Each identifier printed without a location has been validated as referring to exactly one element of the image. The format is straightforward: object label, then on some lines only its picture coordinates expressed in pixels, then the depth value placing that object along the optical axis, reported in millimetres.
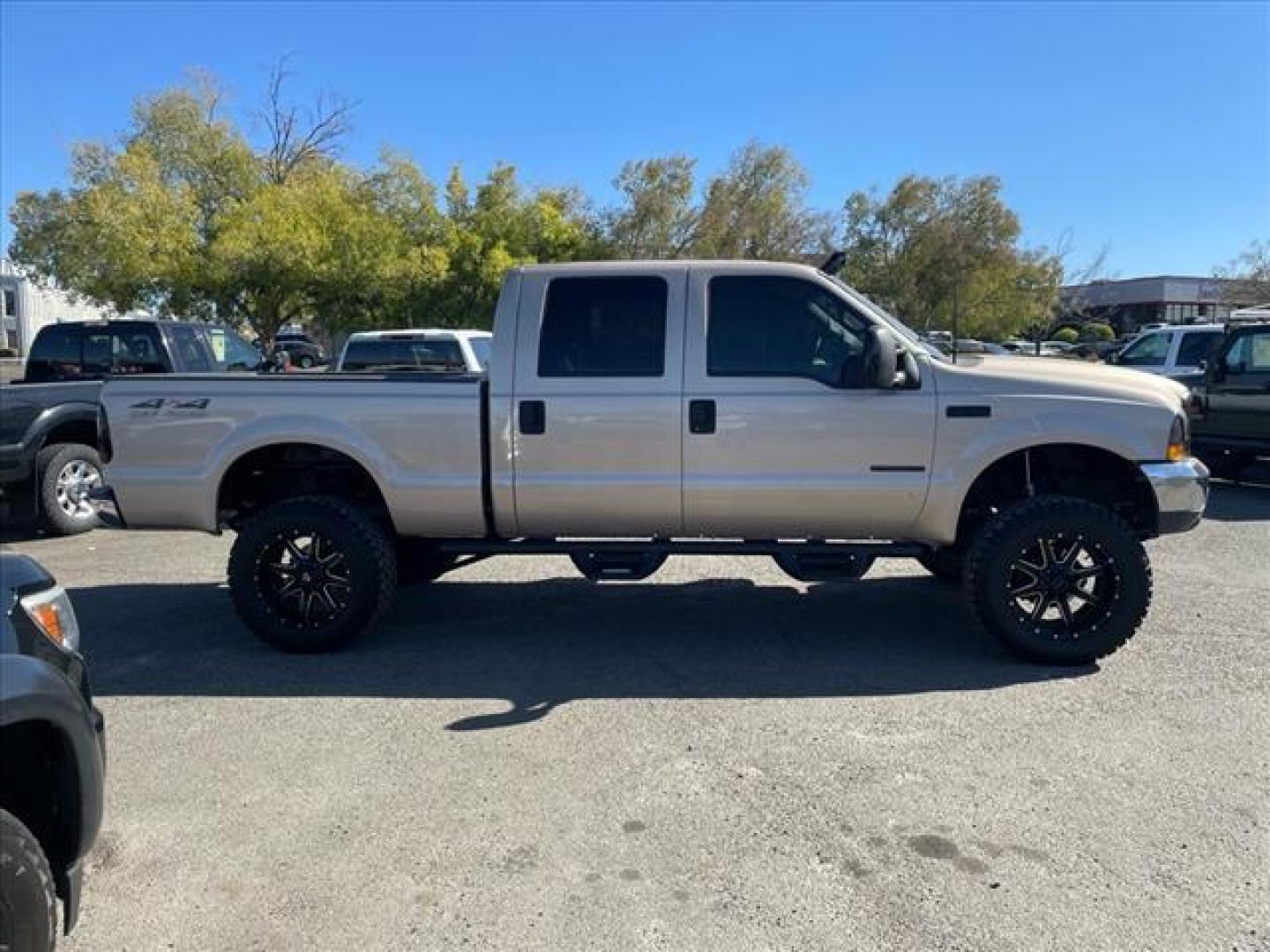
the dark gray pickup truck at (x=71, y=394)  8734
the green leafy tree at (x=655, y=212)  37781
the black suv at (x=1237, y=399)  11000
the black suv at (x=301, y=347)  21406
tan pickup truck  5145
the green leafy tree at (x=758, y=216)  38094
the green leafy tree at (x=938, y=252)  40156
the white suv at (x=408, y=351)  13023
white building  61938
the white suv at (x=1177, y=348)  13914
